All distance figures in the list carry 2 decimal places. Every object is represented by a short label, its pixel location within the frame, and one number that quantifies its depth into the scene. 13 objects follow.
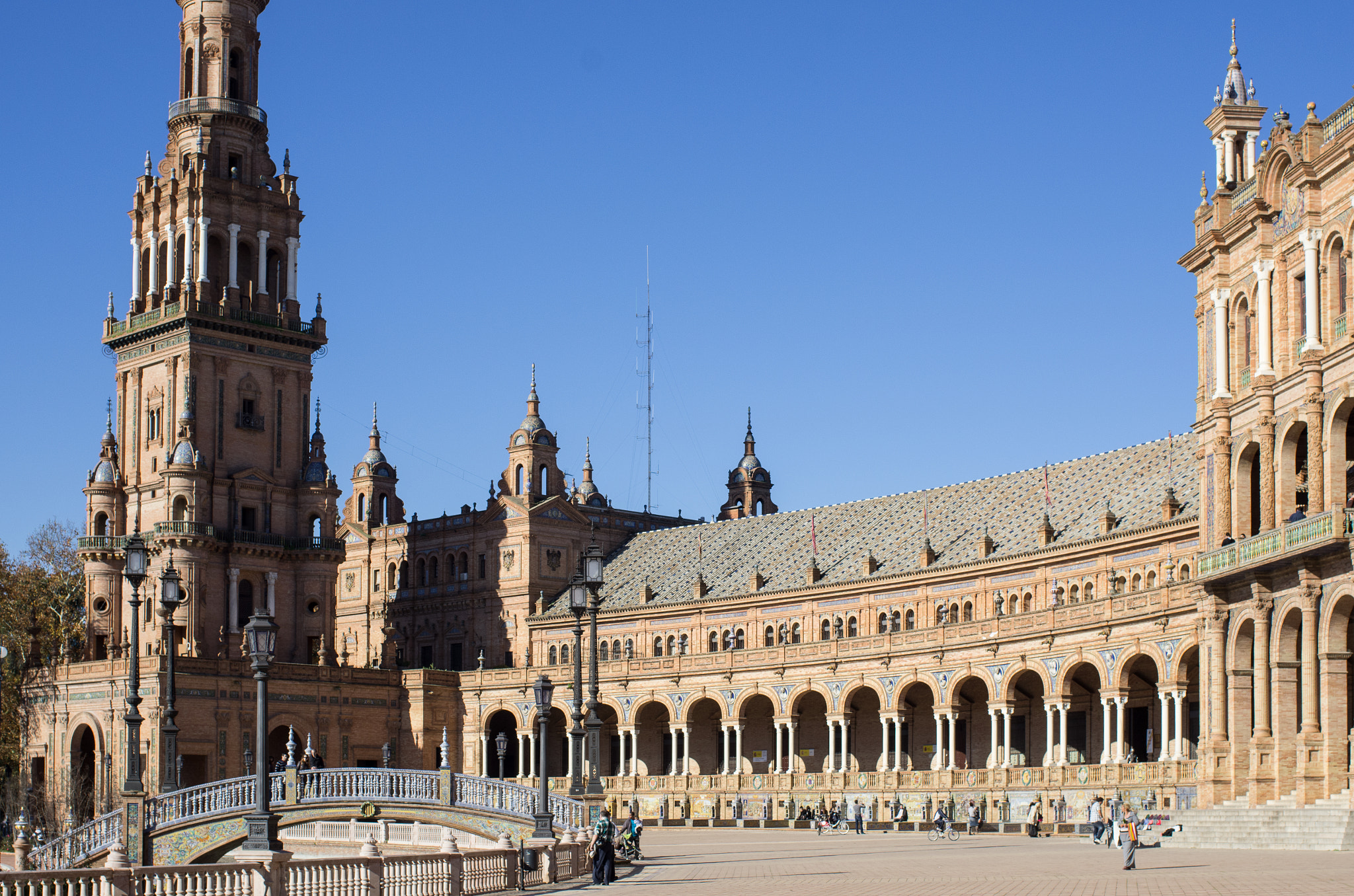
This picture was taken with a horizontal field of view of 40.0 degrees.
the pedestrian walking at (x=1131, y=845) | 38.75
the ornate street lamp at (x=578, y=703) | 45.84
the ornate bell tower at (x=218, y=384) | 100.44
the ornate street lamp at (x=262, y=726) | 34.56
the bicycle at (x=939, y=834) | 63.97
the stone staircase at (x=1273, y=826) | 44.59
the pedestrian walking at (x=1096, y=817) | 55.31
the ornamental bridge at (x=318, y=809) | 50.84
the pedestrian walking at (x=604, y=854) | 38.88
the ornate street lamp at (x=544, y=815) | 44.59
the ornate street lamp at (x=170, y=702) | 48.78
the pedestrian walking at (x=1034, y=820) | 64.69
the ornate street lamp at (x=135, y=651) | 47.81
